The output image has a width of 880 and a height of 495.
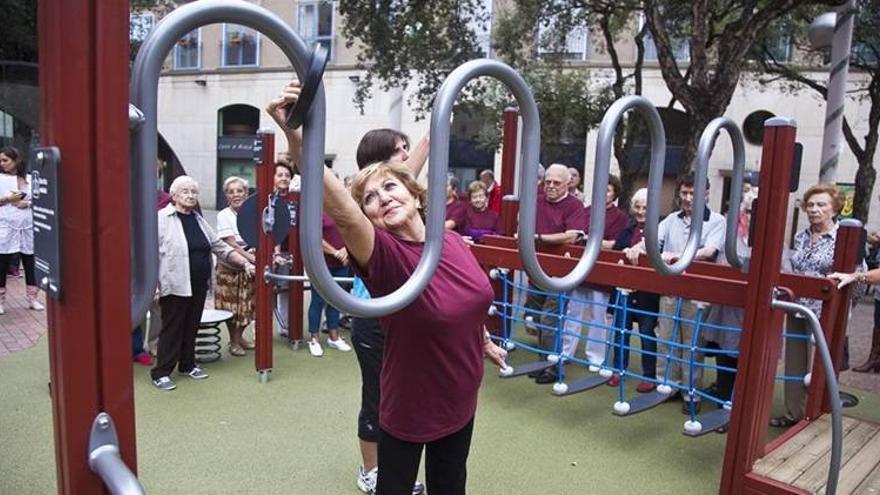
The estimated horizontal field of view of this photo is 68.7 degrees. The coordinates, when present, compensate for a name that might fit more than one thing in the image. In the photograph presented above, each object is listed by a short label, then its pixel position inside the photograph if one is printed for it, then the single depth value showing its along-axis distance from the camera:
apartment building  16.47
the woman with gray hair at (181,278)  4.40
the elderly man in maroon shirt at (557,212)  5.00
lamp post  6.25
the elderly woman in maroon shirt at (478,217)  6.60
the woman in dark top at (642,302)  4.83
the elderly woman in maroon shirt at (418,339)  1.78
